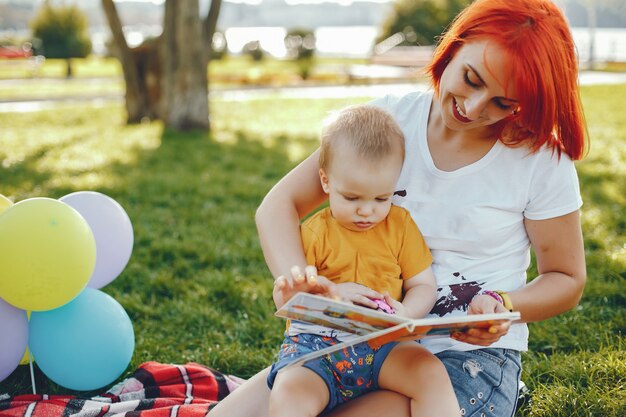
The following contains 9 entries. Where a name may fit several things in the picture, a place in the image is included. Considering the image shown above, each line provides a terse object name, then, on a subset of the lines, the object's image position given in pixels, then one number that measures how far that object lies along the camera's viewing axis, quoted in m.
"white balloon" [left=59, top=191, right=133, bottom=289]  2.75
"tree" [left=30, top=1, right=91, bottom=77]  23.38
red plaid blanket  2.37
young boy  1.85
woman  1.89
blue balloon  2.46
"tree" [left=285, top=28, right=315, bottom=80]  24.02
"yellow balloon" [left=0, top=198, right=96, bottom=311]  2.20
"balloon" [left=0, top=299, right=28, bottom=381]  2.36
